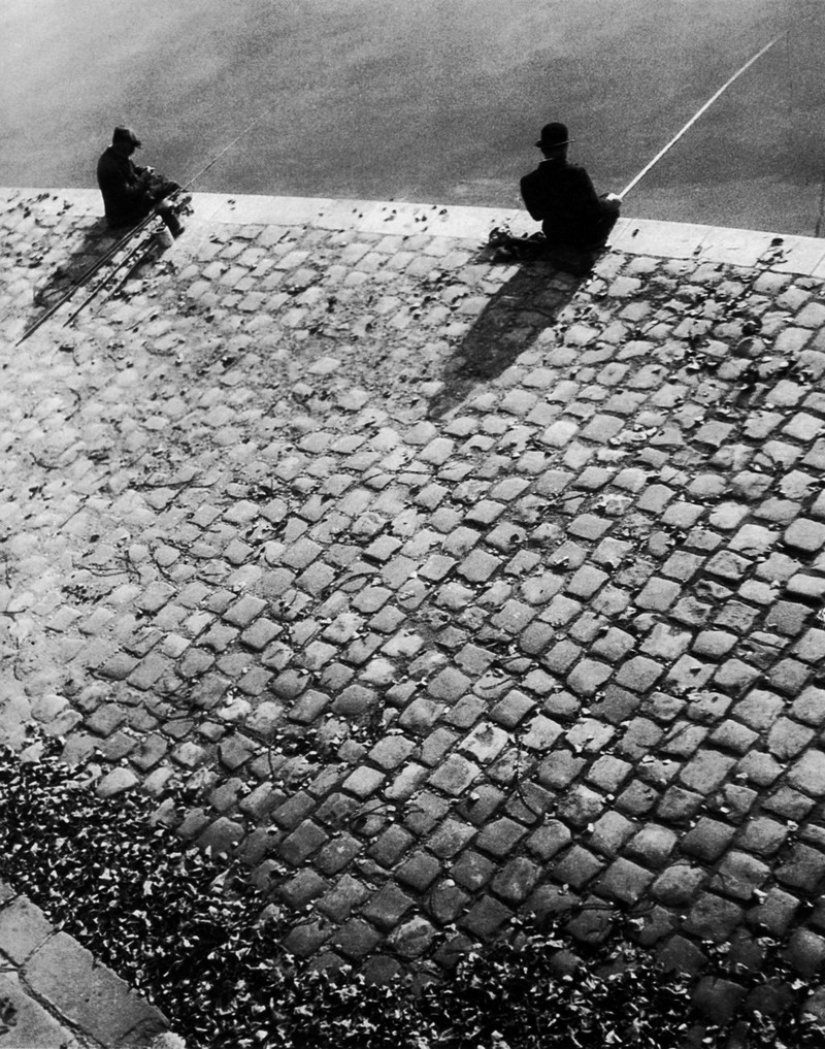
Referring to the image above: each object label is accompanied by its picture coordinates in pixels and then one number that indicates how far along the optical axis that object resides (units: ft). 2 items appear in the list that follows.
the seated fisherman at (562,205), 29.86
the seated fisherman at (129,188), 38.55
